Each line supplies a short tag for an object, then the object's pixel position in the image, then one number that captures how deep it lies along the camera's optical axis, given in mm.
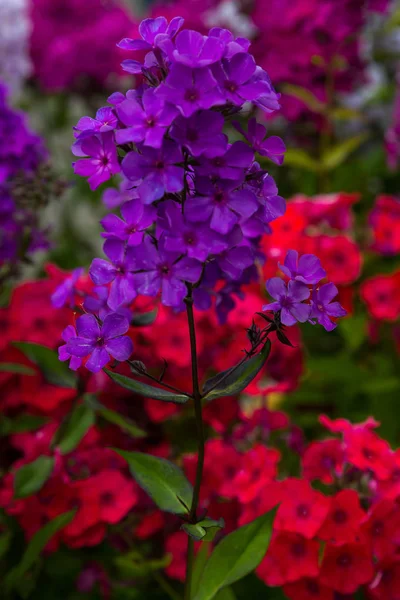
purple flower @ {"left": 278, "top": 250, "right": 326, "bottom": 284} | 483
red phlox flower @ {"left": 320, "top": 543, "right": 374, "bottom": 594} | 605
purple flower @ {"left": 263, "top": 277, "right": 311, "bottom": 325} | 465
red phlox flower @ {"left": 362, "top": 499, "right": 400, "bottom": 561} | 609
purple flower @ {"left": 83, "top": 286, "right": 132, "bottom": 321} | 579
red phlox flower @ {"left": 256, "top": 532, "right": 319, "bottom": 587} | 607
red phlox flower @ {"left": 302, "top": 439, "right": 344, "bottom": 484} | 667
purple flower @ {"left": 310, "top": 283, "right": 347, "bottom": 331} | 475
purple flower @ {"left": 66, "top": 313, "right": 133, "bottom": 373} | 464
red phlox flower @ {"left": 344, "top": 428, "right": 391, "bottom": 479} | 630
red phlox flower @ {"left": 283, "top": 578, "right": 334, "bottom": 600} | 633
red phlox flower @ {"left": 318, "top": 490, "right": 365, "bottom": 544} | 601
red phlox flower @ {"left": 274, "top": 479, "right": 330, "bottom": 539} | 603
